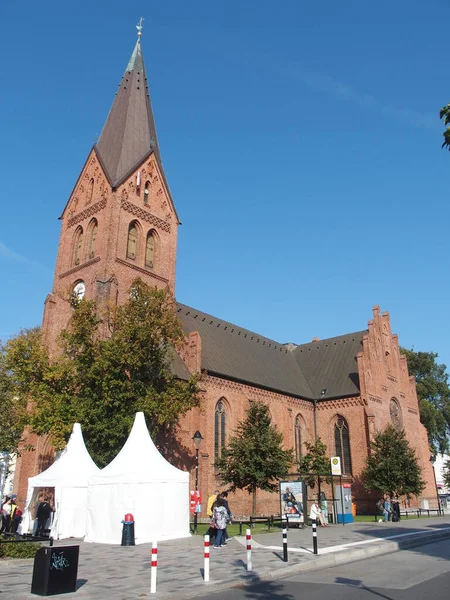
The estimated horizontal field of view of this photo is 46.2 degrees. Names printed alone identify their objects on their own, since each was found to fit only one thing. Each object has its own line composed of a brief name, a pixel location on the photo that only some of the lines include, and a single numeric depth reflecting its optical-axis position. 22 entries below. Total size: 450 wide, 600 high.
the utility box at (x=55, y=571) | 9.61
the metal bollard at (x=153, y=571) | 9.80
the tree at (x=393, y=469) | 34.78
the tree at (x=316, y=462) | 33.88
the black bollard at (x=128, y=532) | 18.41
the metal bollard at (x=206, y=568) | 10.97
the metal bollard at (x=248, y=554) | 12.09
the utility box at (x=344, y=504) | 28.05
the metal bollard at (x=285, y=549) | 13.39
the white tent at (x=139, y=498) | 19.23
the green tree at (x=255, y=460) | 27.66
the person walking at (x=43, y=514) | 21.38
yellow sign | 29.44
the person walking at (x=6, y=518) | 20.47
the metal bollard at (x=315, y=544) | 14.49
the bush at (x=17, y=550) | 14.18
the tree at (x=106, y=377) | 24.09
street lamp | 25.39
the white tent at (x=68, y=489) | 21.08
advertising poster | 24.83
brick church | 34.06
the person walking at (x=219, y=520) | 17.45
